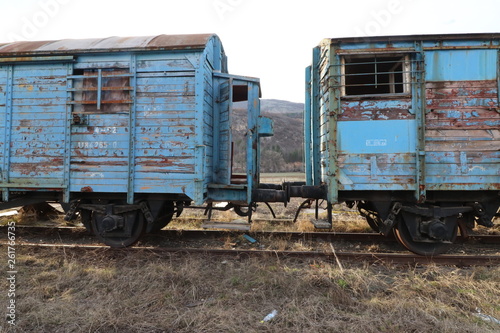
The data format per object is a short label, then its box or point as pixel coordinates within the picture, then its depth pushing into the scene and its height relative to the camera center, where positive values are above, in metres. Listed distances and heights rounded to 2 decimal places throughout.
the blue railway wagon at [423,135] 4.70 +0.77
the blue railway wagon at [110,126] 4.96 +0.95
